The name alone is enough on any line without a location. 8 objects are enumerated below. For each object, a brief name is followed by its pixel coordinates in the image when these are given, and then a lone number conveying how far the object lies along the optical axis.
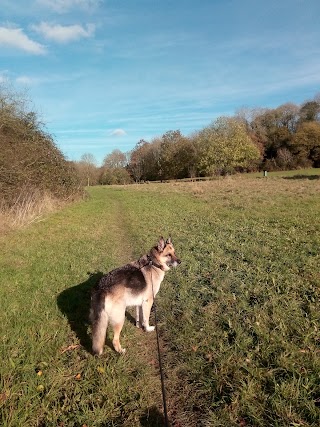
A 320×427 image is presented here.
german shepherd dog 4.14
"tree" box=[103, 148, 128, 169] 85.31
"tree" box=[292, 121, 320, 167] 63.53
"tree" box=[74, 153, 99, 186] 75.03
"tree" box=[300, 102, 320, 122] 71.19
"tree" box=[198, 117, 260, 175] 57.25
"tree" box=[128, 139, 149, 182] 82.69
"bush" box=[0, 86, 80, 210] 13.77
